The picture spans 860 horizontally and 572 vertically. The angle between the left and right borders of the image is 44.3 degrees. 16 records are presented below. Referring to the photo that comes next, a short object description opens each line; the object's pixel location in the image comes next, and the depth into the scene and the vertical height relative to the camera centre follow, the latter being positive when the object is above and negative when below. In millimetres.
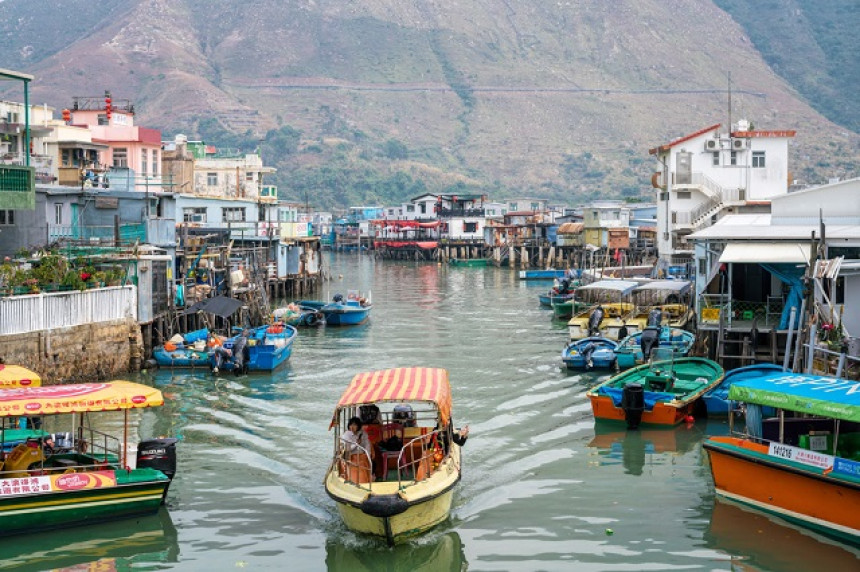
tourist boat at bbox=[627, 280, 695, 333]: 42375 -2902
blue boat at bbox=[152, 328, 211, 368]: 36719 -3893
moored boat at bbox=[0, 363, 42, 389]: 22688 -2937
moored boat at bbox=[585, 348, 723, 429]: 27578 -4143
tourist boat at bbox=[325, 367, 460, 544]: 18562 -4338
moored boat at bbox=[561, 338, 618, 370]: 36125 -3938
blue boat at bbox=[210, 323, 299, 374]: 36656 -3951
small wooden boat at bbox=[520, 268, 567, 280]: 87375 -2810
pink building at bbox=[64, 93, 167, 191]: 63500 +6346
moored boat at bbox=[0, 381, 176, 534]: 19156 -4325
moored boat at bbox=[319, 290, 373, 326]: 52281 -3542
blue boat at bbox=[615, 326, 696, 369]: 34844 -3571
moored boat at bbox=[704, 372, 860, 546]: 18781 -4073
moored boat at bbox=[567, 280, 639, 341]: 42688 -3200
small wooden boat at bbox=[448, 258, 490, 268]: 110875 -2237
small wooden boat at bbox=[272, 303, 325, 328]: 51375 -3631
